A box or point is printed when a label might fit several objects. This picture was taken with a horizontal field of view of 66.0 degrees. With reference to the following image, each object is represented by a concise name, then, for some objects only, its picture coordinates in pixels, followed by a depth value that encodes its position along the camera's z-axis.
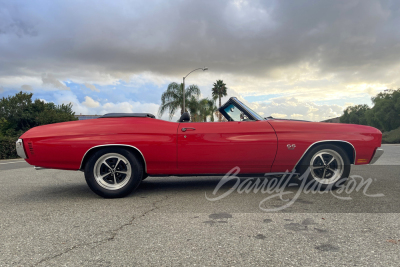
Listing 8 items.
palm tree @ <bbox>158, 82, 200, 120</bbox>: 32.72
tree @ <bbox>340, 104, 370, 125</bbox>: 91.54
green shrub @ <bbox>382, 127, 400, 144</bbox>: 32.95
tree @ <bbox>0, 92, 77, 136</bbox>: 49.31
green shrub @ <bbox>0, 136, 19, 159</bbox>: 18.20
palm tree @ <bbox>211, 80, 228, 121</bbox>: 51.38
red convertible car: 4.16
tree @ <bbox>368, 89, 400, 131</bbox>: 57.50
